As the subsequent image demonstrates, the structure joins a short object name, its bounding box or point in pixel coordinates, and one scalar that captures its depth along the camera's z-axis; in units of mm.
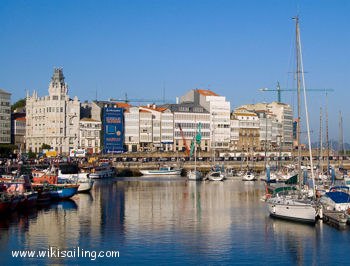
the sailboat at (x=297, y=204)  47781
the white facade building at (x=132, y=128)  168000
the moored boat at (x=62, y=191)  68762
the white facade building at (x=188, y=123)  175375
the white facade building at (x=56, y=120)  158625
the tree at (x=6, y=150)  135450
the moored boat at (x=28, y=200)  58828
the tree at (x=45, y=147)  153500
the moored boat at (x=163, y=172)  132500
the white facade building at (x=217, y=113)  183125
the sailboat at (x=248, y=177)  112125
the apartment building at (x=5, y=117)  151875
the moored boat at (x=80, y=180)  79688
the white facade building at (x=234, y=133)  190012
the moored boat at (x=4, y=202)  52688
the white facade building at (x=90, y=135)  161875
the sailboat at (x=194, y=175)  113438
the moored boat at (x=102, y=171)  120188
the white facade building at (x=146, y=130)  169625
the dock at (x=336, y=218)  46469
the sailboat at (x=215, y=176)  111750
